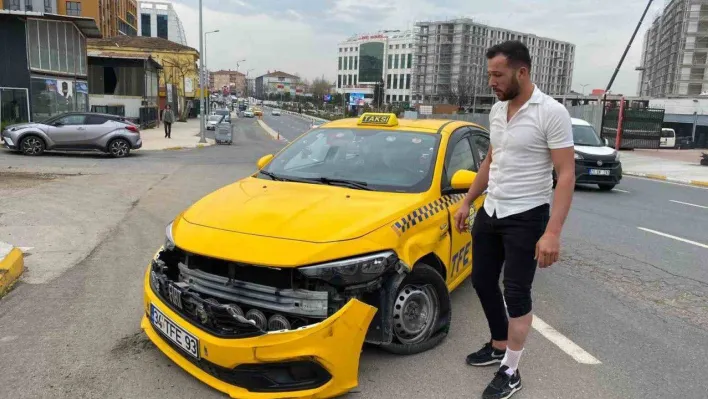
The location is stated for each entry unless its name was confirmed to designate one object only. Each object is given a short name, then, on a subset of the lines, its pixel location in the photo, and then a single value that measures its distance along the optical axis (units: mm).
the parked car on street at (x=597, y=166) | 13000
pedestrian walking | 29505
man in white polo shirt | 2863
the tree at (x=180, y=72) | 56472
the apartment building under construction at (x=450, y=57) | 135450
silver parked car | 17094
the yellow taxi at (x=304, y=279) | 2889
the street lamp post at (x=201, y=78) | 29422
